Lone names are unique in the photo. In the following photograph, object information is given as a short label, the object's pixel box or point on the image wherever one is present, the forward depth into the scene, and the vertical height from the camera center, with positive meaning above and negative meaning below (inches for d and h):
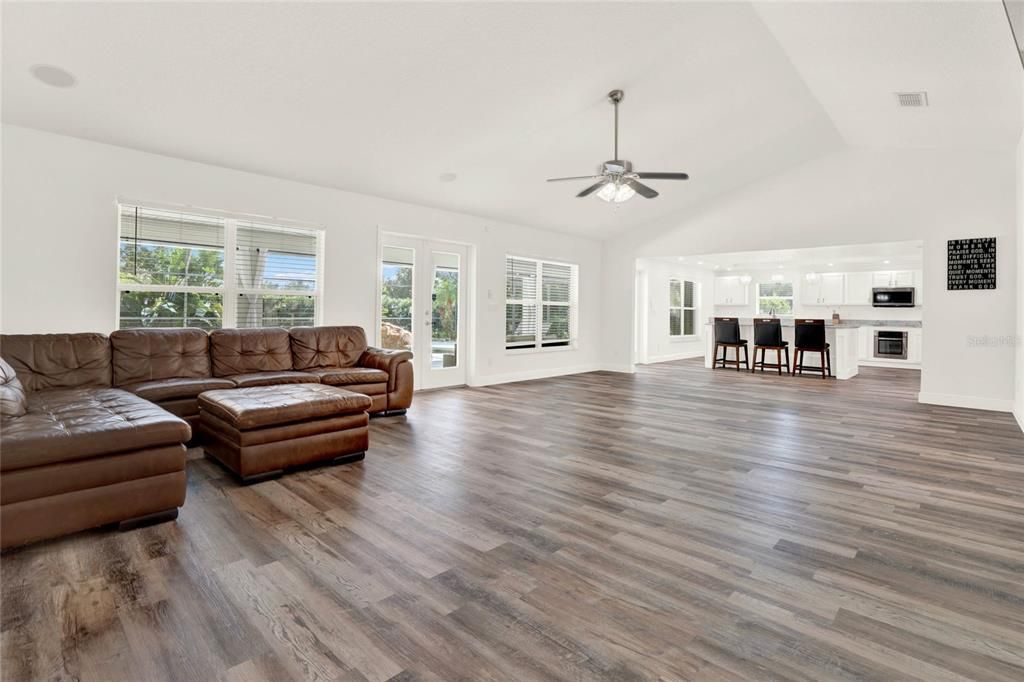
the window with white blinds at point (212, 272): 179.5 +25.1
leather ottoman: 121.5 -24.1
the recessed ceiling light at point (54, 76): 131.3 +69.4
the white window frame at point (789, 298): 450.9 +37.2
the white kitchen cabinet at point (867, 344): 412.8 -2.0
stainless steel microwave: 390.6 +35.4
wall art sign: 229.6 +37.3
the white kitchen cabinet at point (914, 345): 380.5 -2.2
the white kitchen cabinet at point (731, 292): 486.0 +48.3
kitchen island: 338.3 -2.6
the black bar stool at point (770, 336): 356.8 +3.2
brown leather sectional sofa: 87.7 -17.1
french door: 253.8 +16.7
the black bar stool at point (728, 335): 374.6 +3.9
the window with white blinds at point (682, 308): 463.8 +30.3
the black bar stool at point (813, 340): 333.5 +0.7
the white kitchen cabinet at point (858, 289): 410.6 +43.7
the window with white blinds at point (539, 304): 315.9 +22.7
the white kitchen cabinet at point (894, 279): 394.6 +50.8
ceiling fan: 181.3 +59.2
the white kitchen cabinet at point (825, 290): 423.0 +44.2
